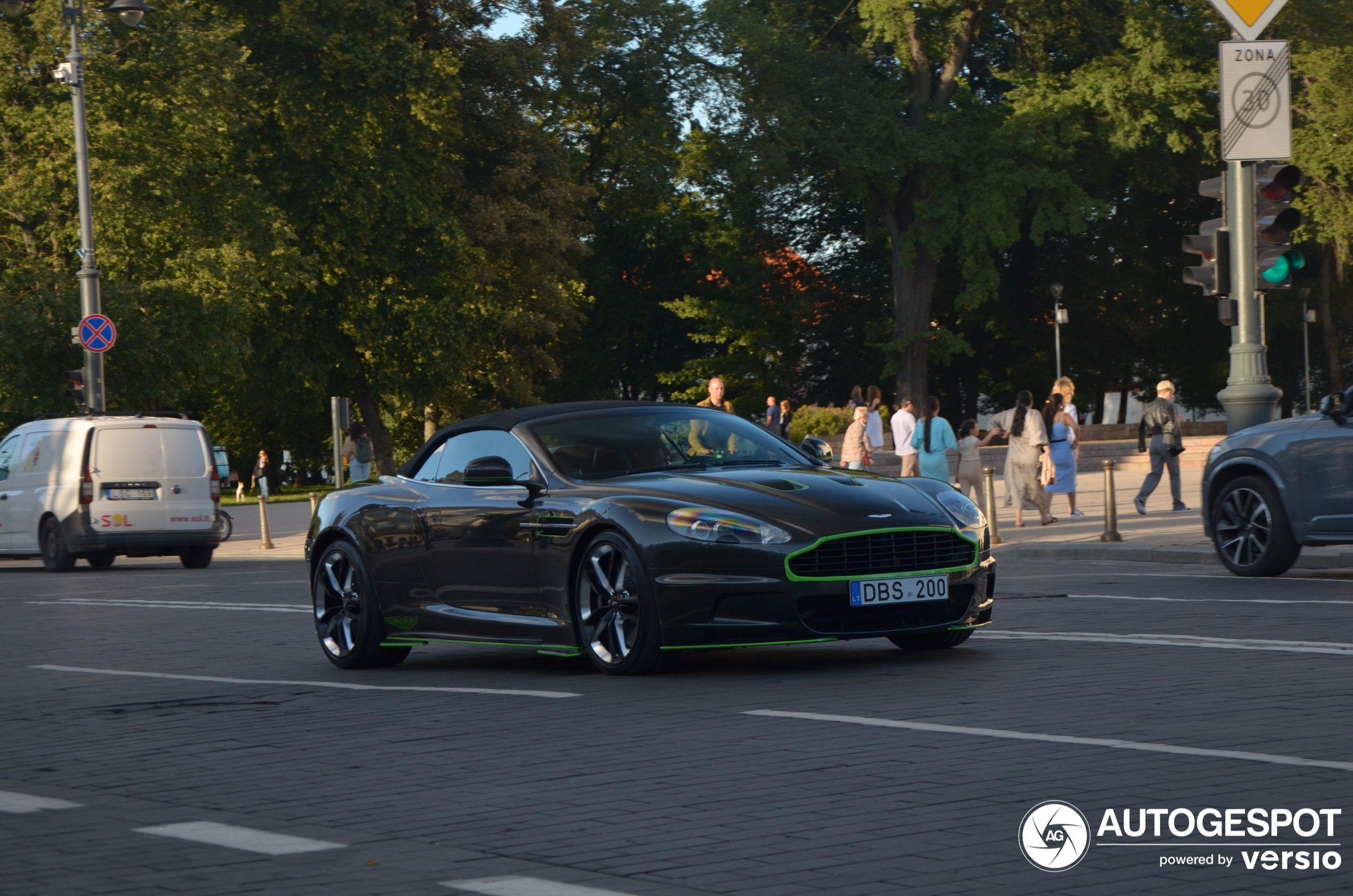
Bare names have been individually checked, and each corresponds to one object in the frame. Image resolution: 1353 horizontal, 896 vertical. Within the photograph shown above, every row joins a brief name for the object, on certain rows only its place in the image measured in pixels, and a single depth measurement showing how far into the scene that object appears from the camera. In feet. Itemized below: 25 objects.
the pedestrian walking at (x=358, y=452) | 105.91
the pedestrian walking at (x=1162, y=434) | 82.64
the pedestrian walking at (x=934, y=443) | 79.20
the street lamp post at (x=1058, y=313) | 180.86
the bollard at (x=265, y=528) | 95.45
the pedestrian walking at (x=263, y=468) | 187.32
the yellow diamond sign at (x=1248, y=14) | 55.01
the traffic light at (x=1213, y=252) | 55.01
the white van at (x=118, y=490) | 81.15
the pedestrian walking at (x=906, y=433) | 89.86
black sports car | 30.07
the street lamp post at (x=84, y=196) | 94.32
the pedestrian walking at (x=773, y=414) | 122.42
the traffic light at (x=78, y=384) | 96.63
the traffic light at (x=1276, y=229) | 53.98
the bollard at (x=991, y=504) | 63.26
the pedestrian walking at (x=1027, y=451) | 78.48
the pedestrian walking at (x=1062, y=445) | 81.66
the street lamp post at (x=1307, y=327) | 182.29
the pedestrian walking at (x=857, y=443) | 95.30
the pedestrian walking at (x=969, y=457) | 80.23
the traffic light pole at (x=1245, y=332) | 54.70
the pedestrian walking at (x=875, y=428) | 110.73
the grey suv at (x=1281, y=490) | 46.65
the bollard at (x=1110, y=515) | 65.51
